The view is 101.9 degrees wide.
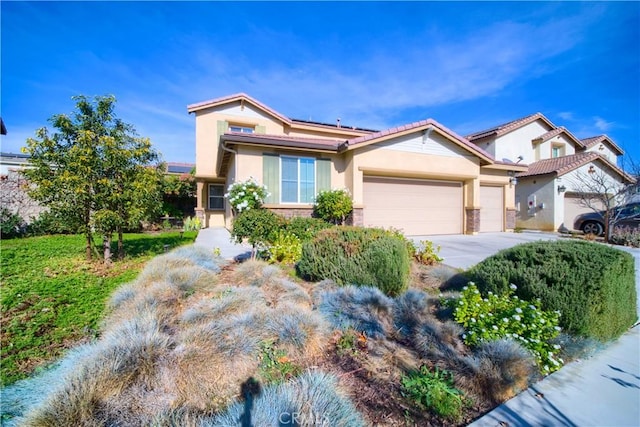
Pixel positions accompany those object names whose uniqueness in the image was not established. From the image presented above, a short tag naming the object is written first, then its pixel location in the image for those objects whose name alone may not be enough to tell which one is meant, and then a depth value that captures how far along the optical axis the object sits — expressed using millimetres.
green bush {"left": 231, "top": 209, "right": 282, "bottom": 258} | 6055
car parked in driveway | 11977
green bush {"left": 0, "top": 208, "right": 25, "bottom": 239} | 10371
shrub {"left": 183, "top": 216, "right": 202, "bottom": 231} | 14117
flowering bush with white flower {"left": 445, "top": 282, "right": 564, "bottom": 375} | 2744
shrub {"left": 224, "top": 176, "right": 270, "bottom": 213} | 8672
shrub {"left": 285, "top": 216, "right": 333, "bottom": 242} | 7320
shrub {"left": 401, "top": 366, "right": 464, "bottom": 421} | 2084
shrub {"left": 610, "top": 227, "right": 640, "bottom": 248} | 10484
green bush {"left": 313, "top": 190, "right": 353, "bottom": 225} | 9789
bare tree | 11703
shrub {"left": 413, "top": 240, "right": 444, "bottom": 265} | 6656
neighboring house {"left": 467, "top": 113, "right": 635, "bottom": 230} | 15039
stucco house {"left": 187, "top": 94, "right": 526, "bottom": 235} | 9914
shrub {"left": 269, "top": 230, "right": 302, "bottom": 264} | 6414
